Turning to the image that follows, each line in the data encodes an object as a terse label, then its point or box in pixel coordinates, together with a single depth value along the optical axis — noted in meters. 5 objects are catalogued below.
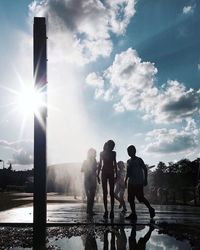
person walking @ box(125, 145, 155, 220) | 5.76
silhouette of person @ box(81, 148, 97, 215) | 6.46
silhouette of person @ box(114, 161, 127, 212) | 8.09
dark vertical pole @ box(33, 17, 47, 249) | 3.58
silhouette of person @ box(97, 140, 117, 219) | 5.85
